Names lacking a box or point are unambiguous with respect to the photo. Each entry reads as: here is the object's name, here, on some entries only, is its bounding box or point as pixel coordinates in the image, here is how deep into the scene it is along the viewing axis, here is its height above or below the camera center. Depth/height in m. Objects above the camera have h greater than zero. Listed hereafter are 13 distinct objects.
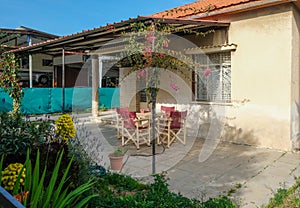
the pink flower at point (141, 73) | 5.69 +0.61
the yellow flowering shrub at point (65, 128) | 3.84 -0.43
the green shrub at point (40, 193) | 2.27 -0.86
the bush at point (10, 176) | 2.65 -0.80
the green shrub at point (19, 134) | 3.16 -0.45
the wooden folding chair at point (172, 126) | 7.57 -0.77
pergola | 6.15 +2.09
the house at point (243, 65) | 6.82 +1.04
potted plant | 5.38 -1.25
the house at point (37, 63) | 23.68 +4.03
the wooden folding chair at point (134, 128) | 7.20 -0.81
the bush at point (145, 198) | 3.08 -1.25
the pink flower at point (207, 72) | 8.36 +0.93
